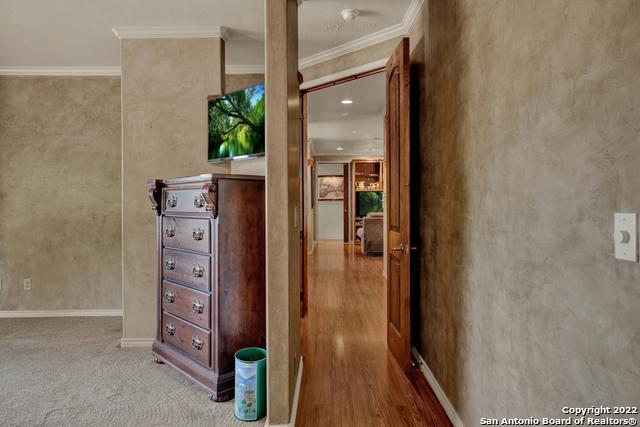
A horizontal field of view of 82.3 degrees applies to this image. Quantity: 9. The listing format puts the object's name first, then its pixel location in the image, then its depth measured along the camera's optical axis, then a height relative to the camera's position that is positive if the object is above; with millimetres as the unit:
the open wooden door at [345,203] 11617 +120
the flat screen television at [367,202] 11523 +146
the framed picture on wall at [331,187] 11828 +642
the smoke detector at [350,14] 2928 +1557
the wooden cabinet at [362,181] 11453 +819
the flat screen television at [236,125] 3211 +730
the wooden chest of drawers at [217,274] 2281 -435
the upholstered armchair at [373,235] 8703 -674
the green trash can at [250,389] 2078 -1045
